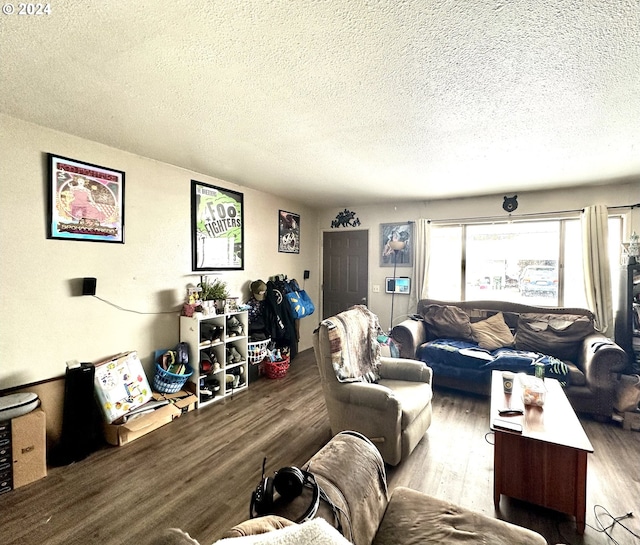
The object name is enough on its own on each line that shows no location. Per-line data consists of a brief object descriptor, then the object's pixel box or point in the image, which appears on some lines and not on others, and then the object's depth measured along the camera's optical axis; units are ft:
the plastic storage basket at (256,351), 12.03
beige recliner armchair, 6.89
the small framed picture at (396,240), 15.53
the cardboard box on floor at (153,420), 7.81
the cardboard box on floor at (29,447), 6.24
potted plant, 10.87
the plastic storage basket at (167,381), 9.19
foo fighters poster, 10.98
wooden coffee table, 5.43
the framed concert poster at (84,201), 7.52
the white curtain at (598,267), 11.28
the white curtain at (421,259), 14.87
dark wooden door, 16.76
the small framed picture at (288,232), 15.14
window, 12.37
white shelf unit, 10.02
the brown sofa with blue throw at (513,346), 9.20
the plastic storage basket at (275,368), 12.65
